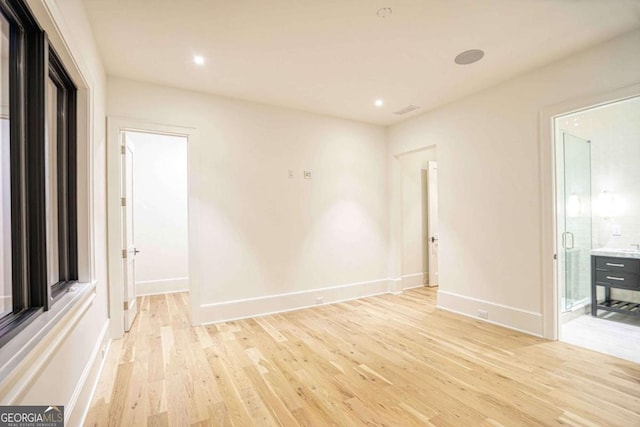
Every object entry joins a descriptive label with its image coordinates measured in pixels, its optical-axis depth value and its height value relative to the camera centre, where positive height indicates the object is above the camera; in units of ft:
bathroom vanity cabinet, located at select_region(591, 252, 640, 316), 11.73 -2.86
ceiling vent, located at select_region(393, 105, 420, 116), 14.44 +5.05
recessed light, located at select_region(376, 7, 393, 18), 7.56 +5.12
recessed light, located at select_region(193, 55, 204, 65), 9.80 +5.18
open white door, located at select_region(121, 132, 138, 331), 11.61 -0.83
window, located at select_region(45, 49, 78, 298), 6.93 +0.99
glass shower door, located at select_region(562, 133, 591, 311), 12.62 -0.63
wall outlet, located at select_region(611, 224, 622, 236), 13.35 -0.98
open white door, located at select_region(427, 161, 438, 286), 18.90 -0.90
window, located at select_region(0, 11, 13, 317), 4.56 +0.53
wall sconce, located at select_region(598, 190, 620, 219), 13.46 +0.14
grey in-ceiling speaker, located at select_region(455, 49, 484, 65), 9.58 +5.08
